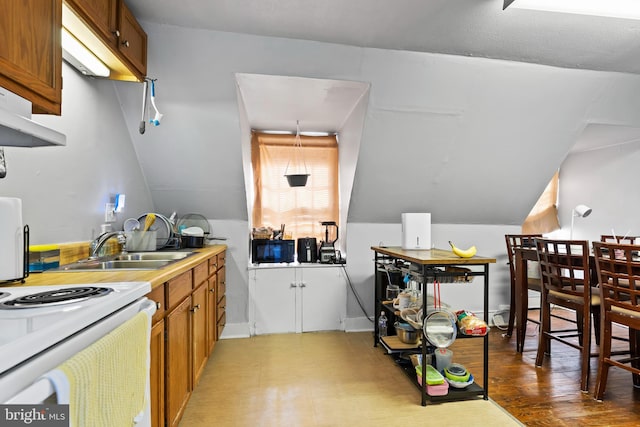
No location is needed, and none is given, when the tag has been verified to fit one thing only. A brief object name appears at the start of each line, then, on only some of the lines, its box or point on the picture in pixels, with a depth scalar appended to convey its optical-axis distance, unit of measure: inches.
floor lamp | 131.4
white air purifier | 105.4
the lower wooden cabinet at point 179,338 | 52.7
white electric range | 21.8
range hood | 34.3
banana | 82.2
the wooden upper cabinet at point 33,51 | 37.8
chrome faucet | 77.0
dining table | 108.7
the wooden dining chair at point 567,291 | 84.4
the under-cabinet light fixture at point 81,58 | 63.2
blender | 133.7
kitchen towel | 24.5
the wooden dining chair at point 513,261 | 124.9
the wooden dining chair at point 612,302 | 72.3
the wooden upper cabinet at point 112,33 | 56.0
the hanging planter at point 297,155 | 144.7
